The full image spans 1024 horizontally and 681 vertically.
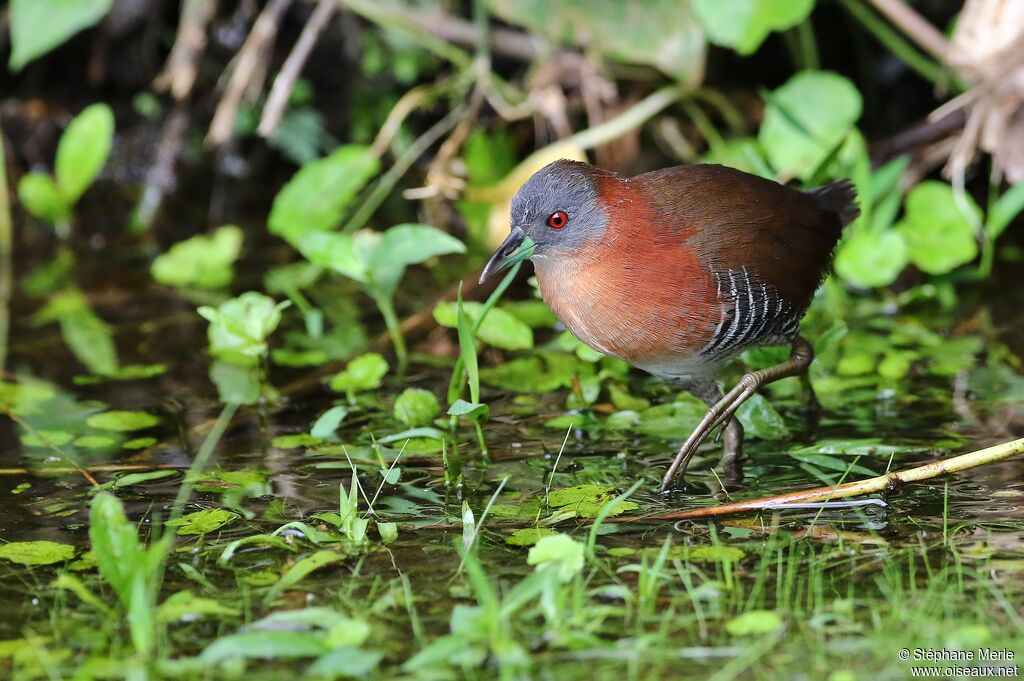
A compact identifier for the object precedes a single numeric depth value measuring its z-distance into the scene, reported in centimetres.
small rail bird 657
